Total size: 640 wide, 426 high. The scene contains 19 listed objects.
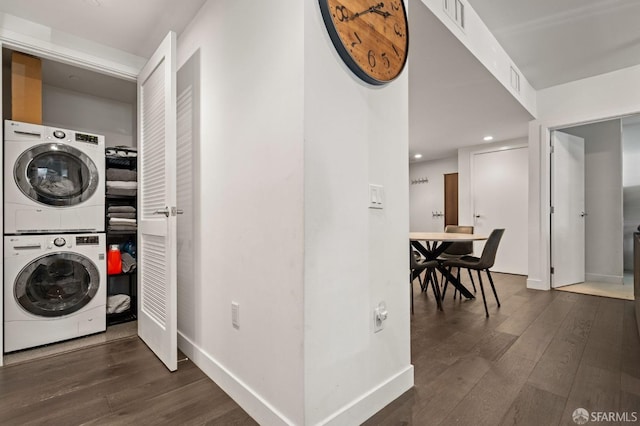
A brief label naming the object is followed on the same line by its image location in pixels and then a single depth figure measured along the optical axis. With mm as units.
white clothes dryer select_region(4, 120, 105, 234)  2152
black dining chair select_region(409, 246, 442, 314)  2981
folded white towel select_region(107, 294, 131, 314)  2705
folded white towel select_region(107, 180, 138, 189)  2770
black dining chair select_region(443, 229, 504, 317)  2947
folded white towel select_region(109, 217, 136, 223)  2760
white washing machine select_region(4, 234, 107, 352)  2125
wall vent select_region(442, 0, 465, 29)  2008
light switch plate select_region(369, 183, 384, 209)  1439
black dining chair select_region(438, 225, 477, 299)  4004
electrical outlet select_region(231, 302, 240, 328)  1545
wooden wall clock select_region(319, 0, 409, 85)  1264
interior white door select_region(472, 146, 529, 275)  4922
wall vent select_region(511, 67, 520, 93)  3158
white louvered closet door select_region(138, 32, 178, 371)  1846
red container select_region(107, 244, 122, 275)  2715
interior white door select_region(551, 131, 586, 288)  3910
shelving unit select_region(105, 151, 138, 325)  2779
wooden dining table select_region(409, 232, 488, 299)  3121
